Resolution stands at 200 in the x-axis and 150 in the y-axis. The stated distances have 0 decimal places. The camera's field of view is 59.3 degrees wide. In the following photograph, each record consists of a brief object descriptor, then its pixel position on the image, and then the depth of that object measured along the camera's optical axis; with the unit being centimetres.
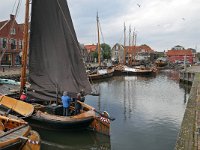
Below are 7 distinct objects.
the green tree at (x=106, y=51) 7456
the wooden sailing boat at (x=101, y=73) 3326
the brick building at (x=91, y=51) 7180
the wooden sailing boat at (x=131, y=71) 4253
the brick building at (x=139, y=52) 8275
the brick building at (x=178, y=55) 8875
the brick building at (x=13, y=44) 3558
